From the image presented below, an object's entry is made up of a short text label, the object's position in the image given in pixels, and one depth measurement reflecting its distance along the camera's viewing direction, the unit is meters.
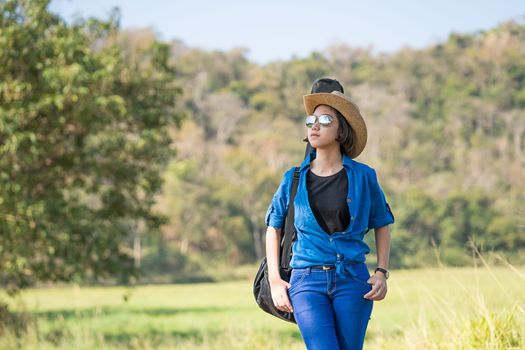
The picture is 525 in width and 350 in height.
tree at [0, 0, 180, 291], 11.30
